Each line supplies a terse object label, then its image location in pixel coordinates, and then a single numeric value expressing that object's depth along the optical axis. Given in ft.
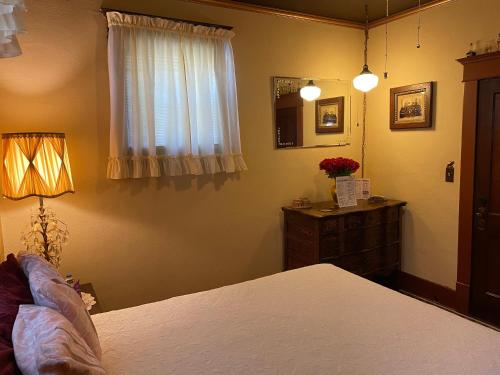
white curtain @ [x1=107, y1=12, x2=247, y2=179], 8.96
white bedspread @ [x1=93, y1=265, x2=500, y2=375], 4.68
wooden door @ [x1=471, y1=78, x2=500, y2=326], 9.68
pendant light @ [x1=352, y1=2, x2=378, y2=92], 9.56
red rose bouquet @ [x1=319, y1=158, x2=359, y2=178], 11.62
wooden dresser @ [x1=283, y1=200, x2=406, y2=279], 10.70
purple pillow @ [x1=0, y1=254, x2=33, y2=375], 3.43
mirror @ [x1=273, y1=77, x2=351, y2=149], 11.73
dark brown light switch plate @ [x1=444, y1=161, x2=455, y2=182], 10.77
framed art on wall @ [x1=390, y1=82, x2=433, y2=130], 11.23
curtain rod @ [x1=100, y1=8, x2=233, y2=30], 8.81
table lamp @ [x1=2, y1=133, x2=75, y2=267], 6.97
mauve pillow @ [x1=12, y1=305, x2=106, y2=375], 3.36
